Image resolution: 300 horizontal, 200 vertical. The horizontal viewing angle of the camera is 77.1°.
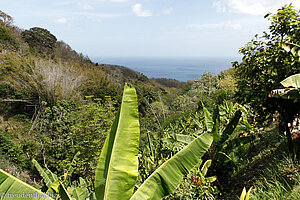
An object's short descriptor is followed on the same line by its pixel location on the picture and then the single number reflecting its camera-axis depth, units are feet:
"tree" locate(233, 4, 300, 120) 9.36
